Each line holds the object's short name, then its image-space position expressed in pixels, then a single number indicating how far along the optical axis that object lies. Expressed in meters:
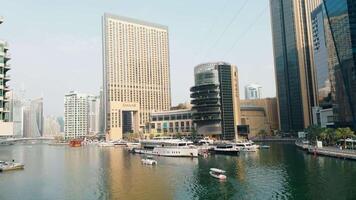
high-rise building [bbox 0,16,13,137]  54.07
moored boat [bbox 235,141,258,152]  144.00
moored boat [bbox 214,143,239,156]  131.38
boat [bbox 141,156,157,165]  105.18
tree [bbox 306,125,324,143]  139.00
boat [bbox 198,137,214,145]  171.26
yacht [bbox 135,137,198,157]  127.49
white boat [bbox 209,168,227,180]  72.27
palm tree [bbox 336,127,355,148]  117.88
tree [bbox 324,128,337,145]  125.94
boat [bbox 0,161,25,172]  98.30
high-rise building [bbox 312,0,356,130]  133.50
